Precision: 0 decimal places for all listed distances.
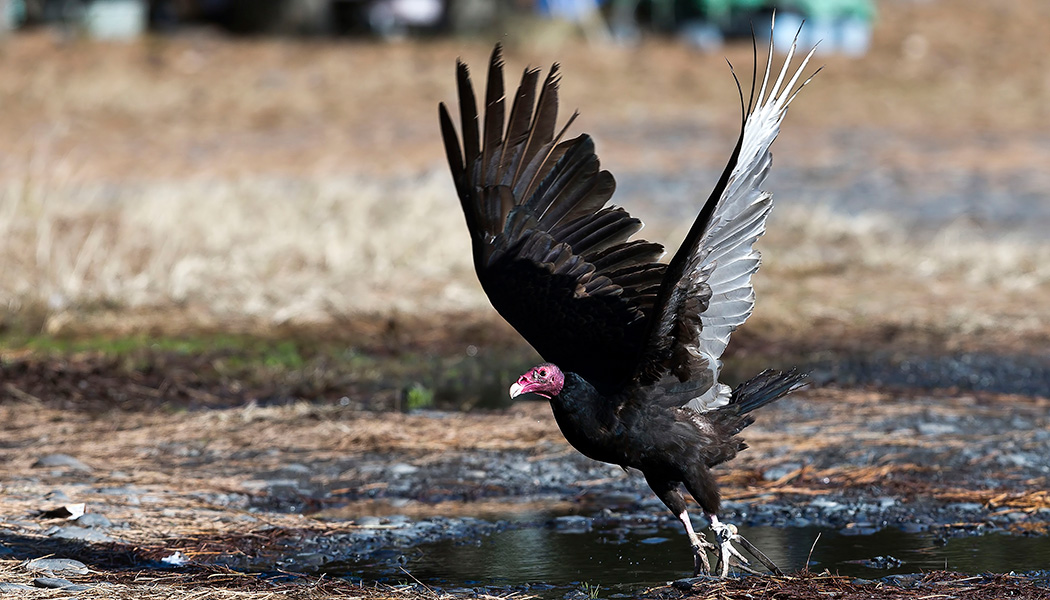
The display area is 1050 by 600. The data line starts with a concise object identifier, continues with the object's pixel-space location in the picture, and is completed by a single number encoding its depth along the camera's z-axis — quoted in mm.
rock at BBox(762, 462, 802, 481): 11891
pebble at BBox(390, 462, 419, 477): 12164
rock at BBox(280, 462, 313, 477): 12125
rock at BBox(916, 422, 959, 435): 12945
